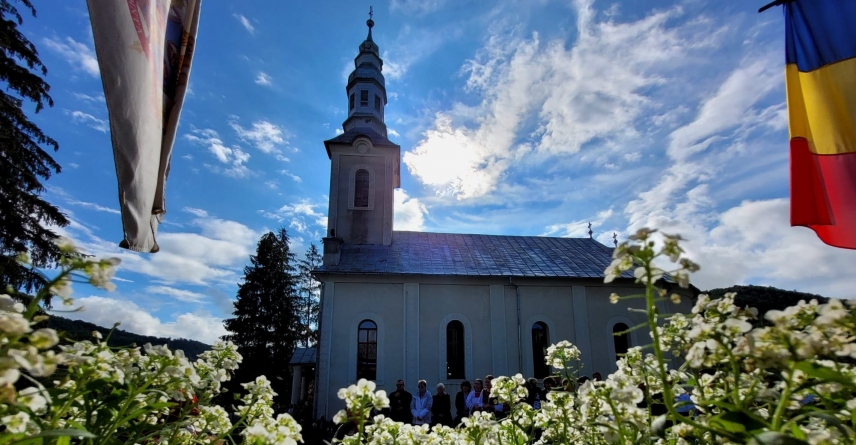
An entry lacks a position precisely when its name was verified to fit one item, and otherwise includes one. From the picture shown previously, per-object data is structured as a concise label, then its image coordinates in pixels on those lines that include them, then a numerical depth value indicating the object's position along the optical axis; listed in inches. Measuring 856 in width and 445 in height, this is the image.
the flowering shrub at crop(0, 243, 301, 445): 29.4
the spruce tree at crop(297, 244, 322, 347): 1192.2
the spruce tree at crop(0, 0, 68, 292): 369.4
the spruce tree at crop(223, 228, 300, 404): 978.1
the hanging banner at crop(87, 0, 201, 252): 59.5
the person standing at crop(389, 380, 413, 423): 332.2
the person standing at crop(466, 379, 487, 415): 310.7
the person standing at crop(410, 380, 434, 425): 326.8
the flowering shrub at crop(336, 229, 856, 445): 30.3
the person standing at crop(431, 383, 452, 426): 362.3
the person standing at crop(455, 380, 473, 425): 346.2
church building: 561.6
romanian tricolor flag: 165.0
